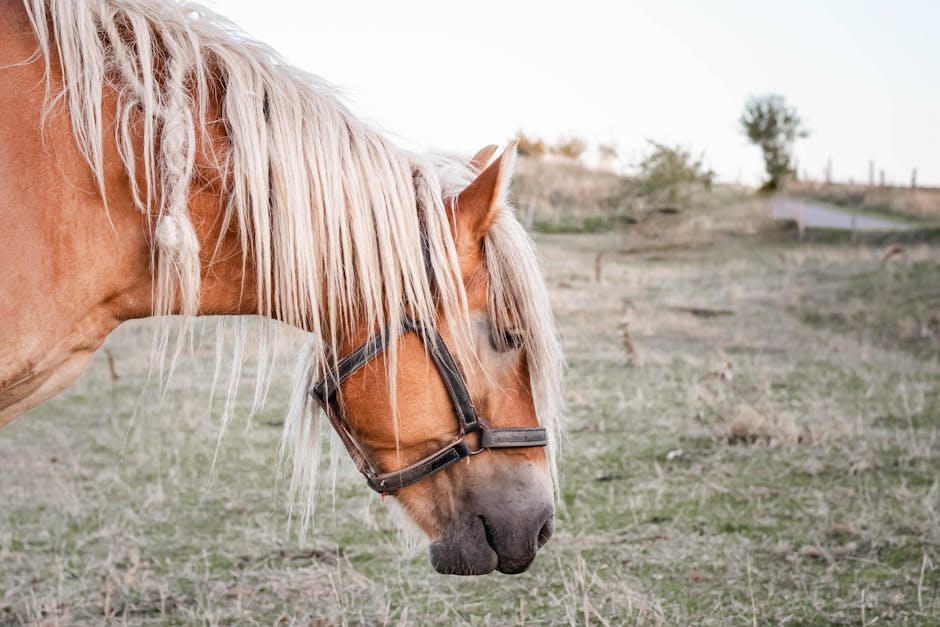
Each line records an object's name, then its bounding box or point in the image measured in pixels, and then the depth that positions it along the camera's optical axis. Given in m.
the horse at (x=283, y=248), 1.89
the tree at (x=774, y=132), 36.25
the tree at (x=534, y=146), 46.00
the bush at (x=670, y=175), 25.38
